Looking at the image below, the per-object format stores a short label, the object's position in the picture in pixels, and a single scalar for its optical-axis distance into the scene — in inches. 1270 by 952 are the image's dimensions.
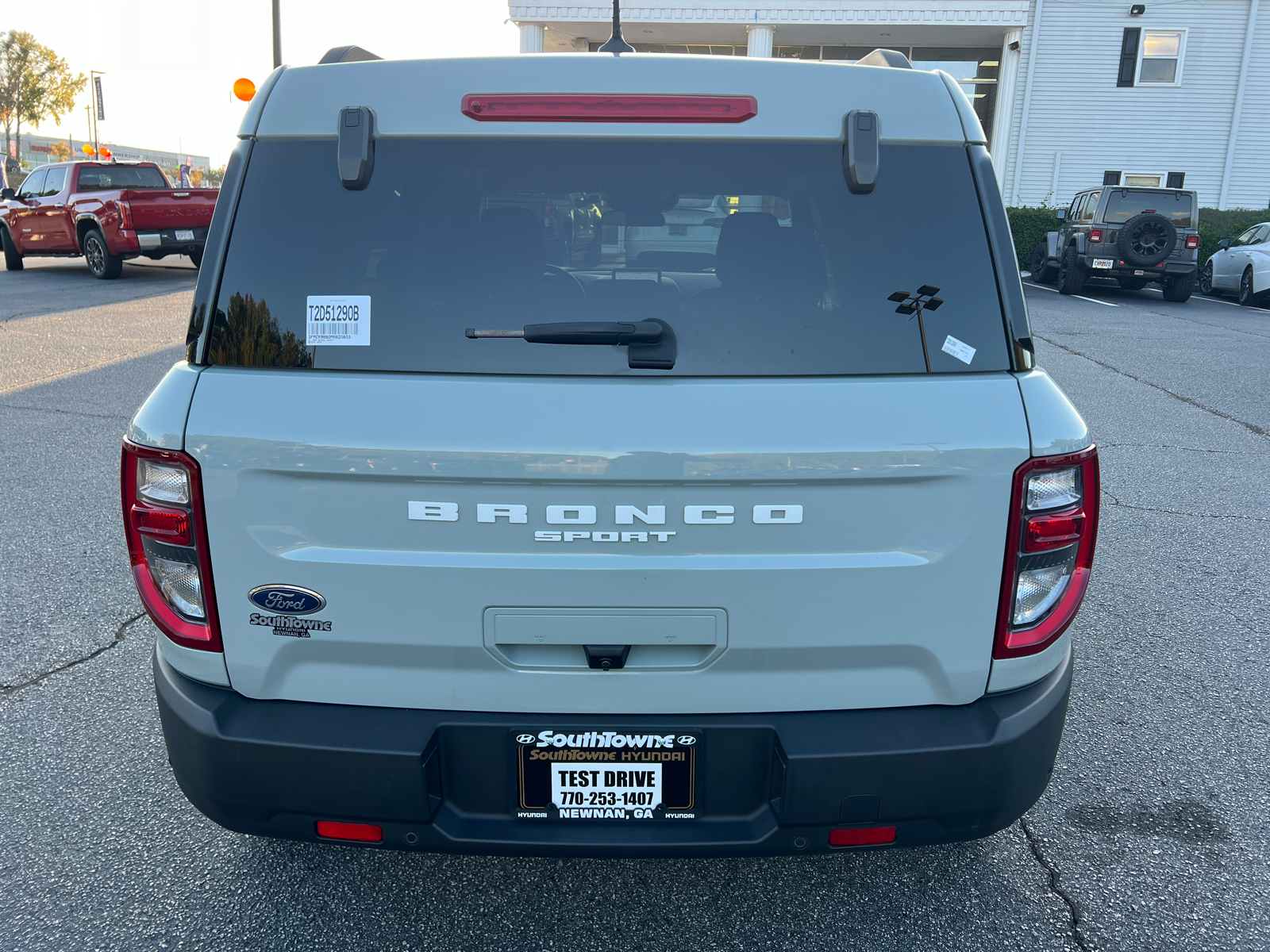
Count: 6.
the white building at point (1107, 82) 976.3
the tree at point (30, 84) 2368.4
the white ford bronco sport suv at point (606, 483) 70.9
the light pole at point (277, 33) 711.7
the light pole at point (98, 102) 1678.2
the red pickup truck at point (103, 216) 599.5
